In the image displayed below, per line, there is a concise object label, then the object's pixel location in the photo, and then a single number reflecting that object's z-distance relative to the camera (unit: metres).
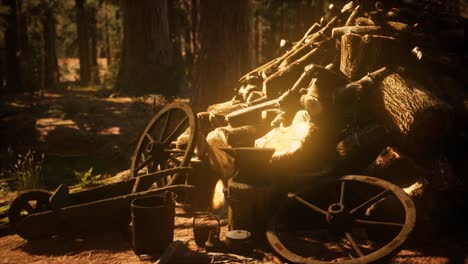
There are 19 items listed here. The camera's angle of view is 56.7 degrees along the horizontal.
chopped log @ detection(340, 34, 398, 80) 5.38
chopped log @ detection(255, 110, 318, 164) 4.79
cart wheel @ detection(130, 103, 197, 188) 5.59
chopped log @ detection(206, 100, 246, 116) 6.45
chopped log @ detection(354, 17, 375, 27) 5.94
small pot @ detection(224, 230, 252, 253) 4.22
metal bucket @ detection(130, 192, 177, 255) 4.32
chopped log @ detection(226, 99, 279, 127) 5.88
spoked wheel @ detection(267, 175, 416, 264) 3.98
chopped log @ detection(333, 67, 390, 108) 4.99
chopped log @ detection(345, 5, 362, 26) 6.40
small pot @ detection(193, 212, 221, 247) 4.54
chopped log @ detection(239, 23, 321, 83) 7.19
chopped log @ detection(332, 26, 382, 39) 5.52
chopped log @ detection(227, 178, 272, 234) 4.49
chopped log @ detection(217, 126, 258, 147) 5.52
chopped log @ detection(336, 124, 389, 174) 4.81
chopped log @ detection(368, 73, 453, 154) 4.47
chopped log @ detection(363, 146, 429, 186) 4.53
